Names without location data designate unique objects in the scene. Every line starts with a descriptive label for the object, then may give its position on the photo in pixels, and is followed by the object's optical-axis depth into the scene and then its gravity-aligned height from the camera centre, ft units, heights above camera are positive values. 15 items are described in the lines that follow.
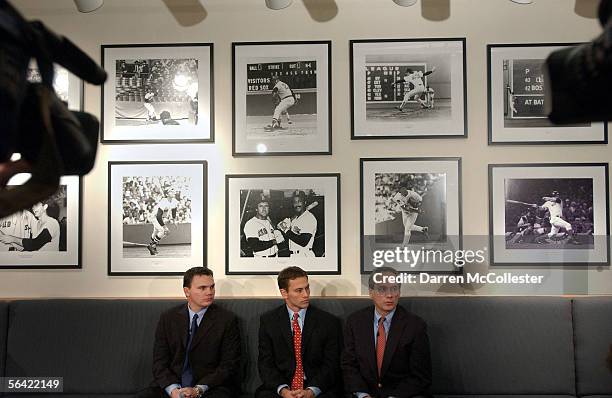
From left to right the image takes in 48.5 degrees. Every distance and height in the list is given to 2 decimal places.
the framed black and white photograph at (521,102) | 15.02 +2.57
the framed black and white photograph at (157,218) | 15.33 +0.06
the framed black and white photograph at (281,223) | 15.16 -0.08
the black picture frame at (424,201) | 15.06 +0.39
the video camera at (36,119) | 3.53 +0.59
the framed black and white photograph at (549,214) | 14.90 +0.09
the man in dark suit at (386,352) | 12.94 -2.58
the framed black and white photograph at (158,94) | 15.48 +2.89
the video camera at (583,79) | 3.61 +0.77
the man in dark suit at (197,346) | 13.35 -2.55
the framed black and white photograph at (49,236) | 15.56 -0.34
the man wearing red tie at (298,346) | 13.33 -2.54
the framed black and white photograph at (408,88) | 15.16 +2.92
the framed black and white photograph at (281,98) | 15.29 +2.75
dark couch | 13.95 -2.58
